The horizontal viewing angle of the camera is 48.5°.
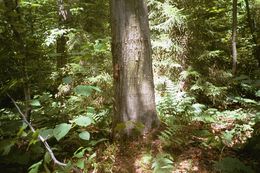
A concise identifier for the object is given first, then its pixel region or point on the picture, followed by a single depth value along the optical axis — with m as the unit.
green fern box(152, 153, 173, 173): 3.00
